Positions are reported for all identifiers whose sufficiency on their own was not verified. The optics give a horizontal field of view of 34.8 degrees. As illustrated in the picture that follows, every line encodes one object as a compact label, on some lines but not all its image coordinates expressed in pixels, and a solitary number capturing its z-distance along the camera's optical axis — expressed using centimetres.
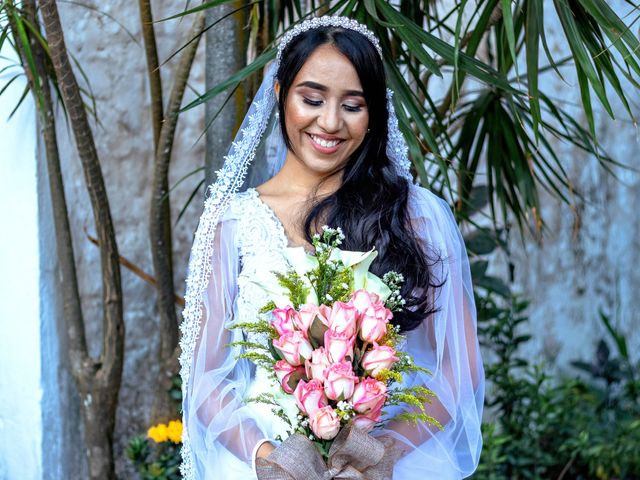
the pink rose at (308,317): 214
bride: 250
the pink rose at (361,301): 213
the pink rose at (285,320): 216
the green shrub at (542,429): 444
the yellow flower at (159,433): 378
